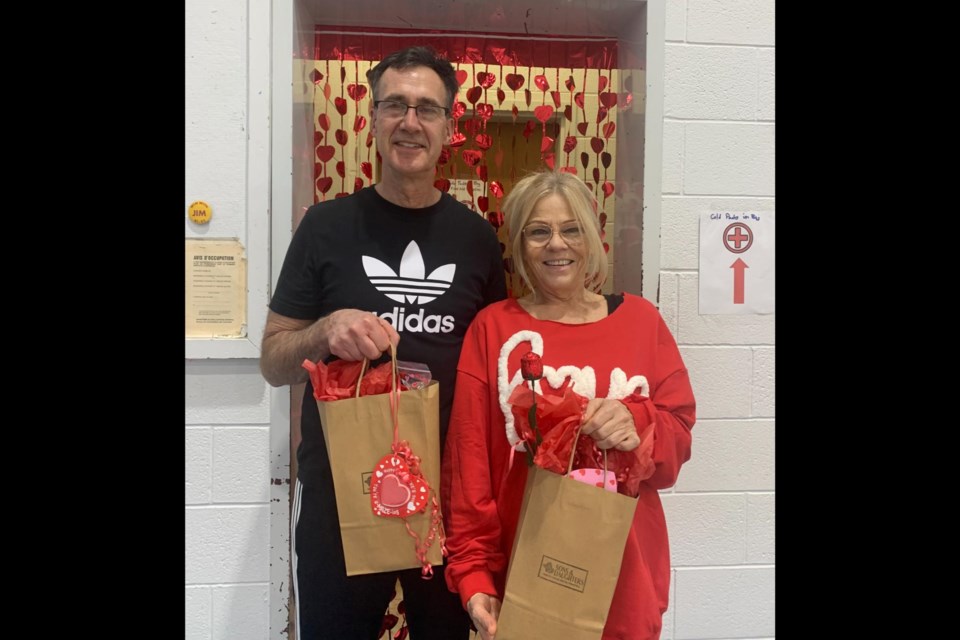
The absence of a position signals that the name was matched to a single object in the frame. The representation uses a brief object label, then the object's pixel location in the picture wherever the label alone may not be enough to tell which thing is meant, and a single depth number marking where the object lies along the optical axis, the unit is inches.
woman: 48.5
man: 54.1
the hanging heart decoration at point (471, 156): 74.1
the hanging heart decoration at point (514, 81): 74.2
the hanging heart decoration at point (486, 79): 73.7
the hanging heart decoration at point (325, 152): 72.4
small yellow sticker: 67.7
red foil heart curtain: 72.7
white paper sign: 72.7
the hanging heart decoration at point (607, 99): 75.4
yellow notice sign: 68.1
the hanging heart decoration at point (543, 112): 73.2
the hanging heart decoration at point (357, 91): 72.3
